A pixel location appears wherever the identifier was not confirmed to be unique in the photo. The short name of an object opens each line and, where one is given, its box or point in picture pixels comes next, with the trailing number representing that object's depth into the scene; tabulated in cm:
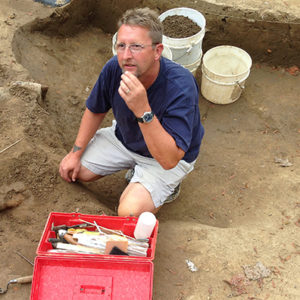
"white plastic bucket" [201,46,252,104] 439
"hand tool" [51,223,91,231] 227
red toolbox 200
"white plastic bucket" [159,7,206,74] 410
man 235
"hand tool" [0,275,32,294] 231
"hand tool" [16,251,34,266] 249
